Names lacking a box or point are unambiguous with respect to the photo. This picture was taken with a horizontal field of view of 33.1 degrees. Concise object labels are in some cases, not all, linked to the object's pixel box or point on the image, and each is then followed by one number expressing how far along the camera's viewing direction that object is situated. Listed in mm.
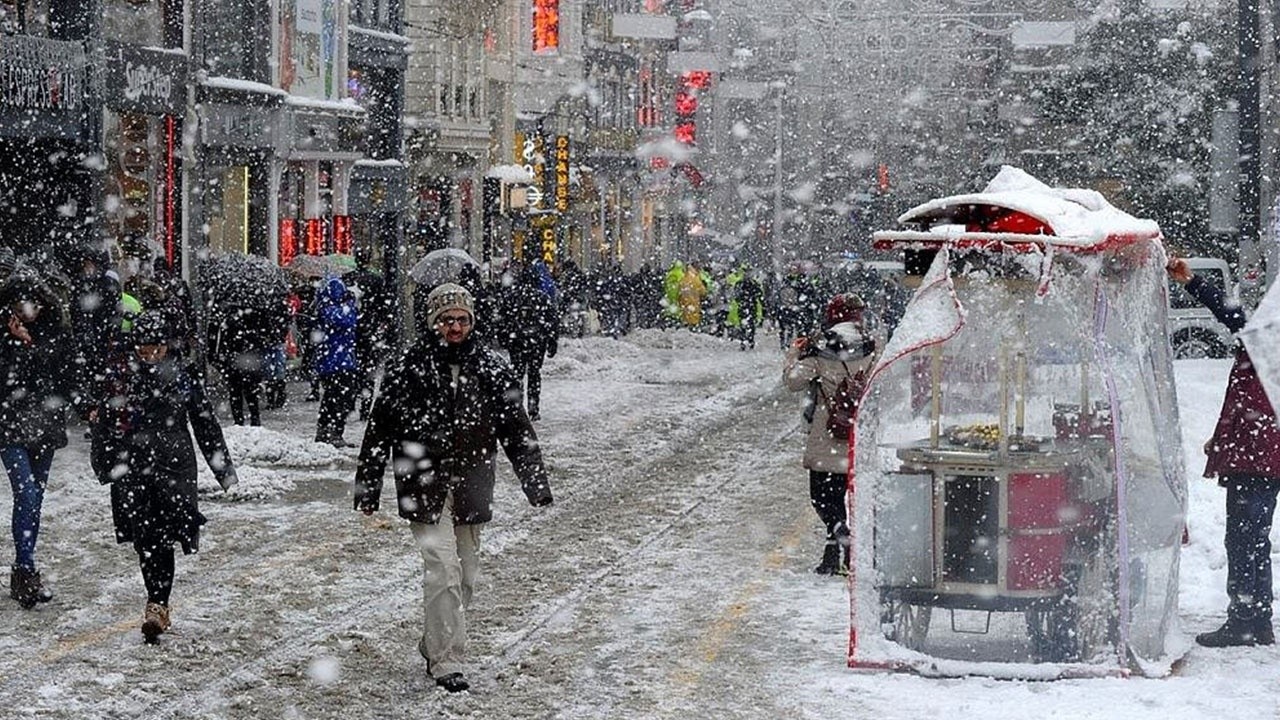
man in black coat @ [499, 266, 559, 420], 22406
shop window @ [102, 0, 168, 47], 27250
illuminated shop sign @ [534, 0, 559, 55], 54281
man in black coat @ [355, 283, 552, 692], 9273
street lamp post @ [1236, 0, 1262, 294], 28984
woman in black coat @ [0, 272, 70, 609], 11195
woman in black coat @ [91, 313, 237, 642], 10312
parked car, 34500
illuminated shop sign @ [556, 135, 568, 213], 53625
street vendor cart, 9406
